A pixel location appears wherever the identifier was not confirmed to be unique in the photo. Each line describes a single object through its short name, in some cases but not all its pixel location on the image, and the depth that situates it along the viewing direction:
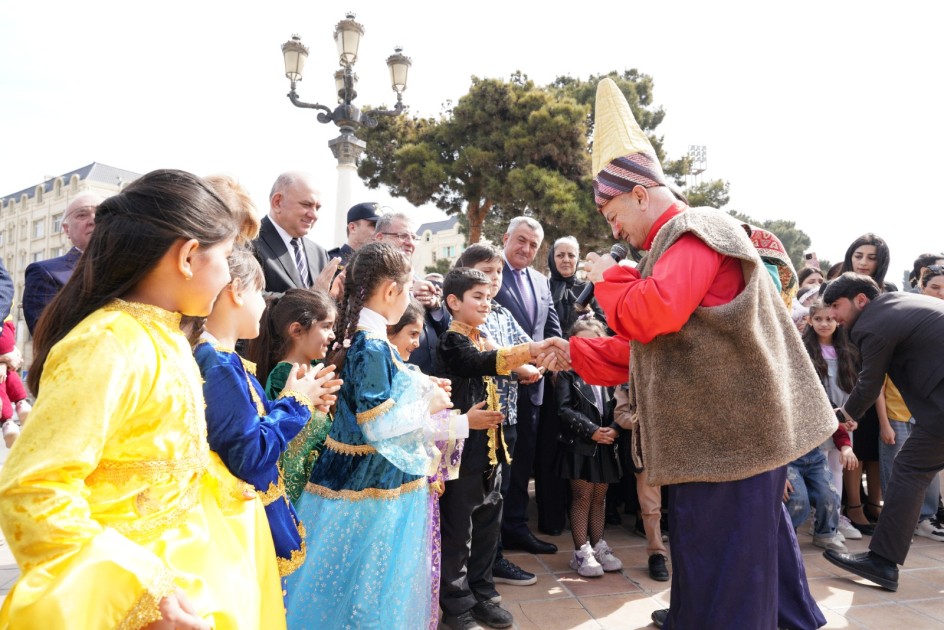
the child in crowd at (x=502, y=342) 3.56
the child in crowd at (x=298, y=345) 2.46
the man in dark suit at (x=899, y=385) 3.63
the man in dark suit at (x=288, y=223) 3.40
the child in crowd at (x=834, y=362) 4.89
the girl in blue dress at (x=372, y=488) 2.25
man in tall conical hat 1.96
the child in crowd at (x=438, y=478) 2.48
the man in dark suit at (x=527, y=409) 4.27
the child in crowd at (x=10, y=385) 4.96
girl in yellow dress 1.01
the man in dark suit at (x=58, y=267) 2.98
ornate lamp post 8.54
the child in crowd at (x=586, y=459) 3.91
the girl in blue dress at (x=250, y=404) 1.62
